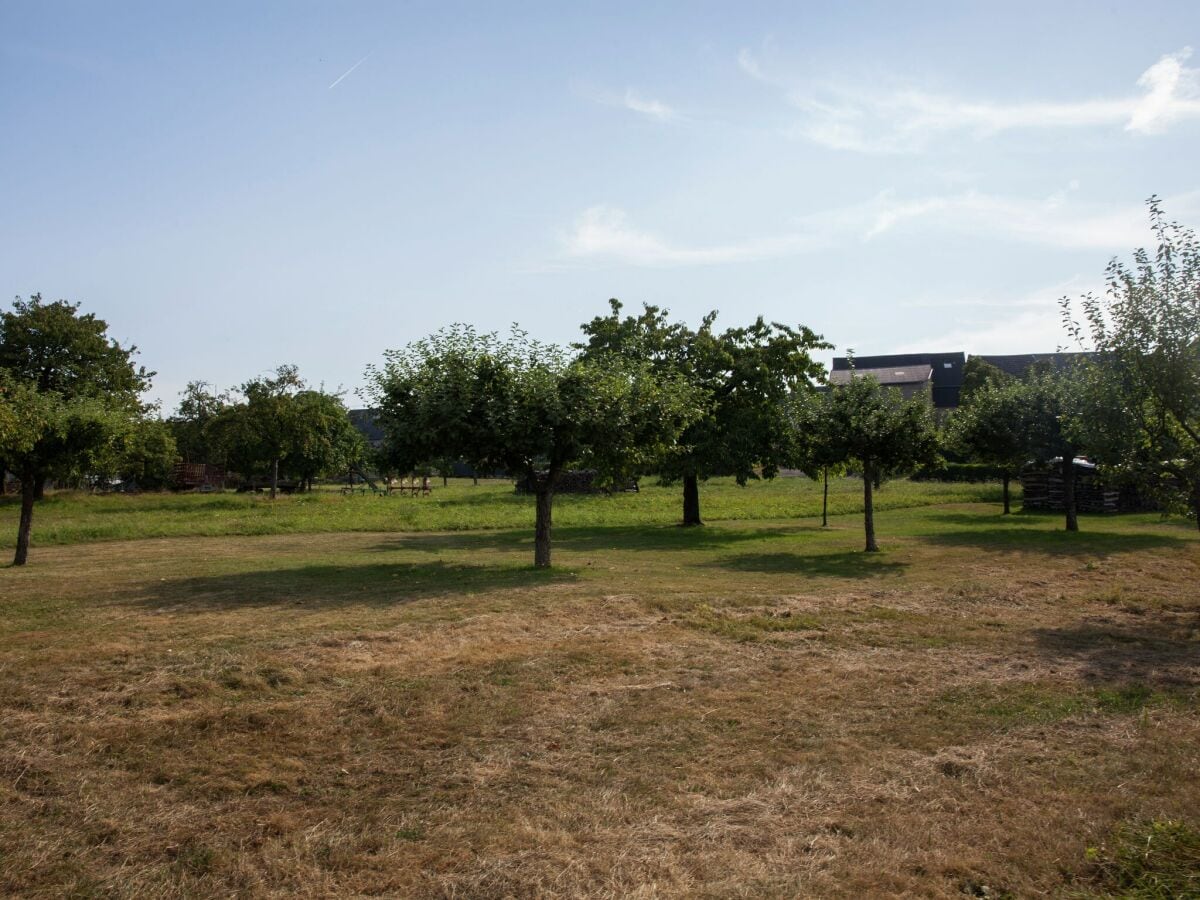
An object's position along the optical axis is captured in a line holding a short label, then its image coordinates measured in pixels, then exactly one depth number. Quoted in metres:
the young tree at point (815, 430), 22.52
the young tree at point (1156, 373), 13.24
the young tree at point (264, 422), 41.16
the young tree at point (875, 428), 22.05
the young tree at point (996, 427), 28.80
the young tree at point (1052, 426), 27.98
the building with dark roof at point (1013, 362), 79.62
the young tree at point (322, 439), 42.22
